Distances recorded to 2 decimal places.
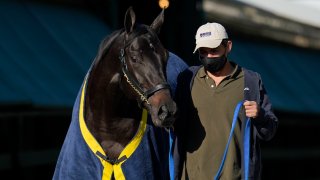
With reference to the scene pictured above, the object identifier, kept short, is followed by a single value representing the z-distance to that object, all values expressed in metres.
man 10.88
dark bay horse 11.49
